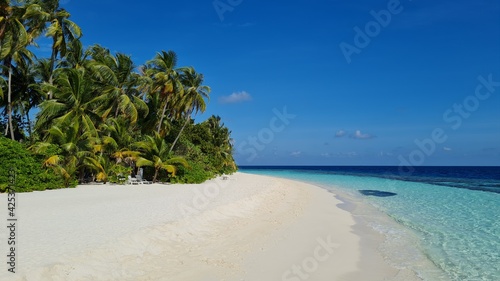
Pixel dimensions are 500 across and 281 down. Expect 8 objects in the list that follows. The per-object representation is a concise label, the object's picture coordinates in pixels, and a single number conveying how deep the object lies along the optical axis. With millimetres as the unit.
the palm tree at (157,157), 20125
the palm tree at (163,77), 25328
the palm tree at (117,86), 22547
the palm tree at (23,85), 22780
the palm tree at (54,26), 19995
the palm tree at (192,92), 27094
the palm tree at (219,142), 33281
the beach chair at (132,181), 19495
